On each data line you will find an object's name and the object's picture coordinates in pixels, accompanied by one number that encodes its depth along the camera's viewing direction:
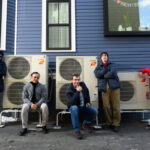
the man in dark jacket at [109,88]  3.55
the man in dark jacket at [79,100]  3.22
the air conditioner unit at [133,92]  3.98
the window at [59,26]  5.02
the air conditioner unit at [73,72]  3.76
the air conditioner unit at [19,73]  3.75
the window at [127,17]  4.92
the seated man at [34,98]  3.26
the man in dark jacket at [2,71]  3.68
